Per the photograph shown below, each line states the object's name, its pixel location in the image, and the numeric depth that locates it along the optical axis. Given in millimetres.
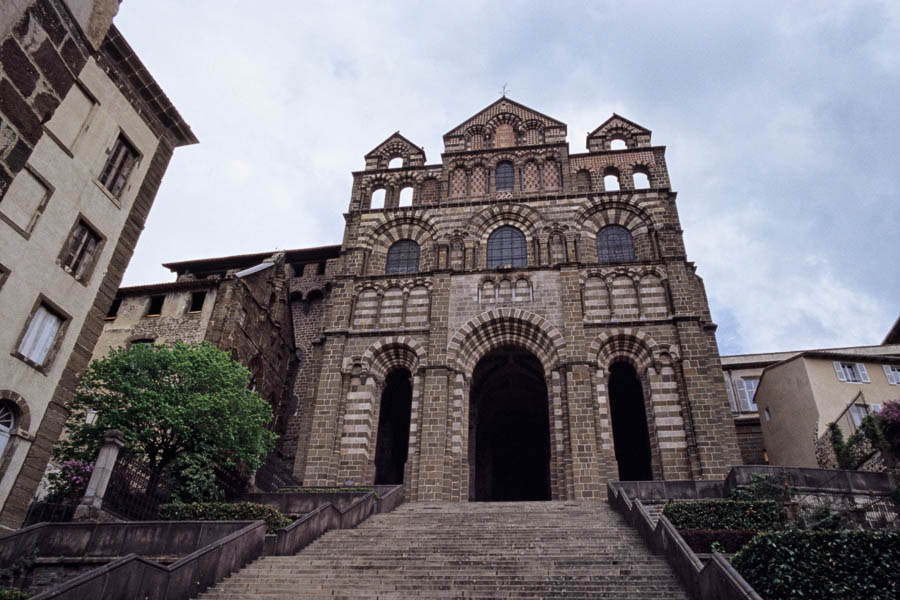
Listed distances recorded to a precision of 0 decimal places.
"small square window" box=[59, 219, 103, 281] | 16345
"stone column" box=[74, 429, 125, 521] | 14242
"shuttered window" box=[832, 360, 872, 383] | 25984
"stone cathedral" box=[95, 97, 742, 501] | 22922
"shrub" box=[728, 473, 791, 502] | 16297
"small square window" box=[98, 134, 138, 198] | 17906
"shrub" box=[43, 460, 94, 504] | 16828
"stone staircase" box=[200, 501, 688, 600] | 10367
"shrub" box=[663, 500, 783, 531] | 14780
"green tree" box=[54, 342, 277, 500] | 17250
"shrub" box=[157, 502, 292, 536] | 14625
